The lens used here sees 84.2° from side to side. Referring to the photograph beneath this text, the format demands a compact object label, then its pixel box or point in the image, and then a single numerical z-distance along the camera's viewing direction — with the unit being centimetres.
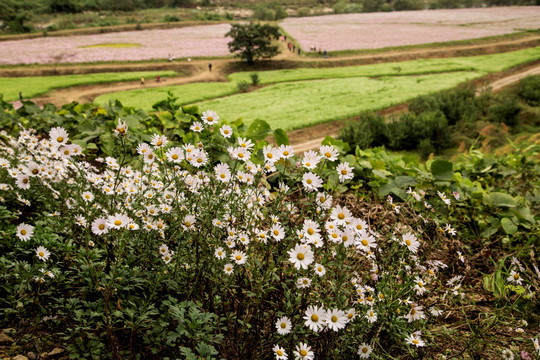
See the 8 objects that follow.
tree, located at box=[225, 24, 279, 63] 2195
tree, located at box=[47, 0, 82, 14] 3488
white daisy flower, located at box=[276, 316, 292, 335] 117
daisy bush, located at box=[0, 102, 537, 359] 129
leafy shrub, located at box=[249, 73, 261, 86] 1631
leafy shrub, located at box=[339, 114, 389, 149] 749
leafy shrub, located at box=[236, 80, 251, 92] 1522
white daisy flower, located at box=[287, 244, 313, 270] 118
